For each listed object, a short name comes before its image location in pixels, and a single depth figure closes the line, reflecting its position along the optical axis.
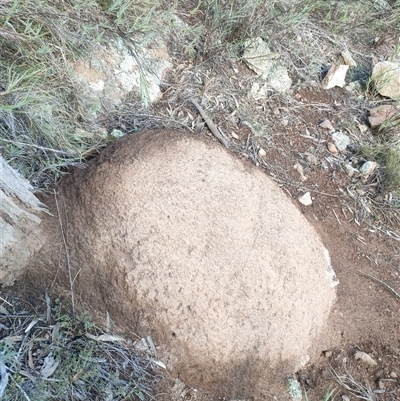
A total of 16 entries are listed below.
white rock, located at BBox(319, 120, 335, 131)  2.96
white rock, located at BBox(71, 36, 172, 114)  2.34
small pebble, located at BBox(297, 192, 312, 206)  2.56
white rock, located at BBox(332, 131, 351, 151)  2.90
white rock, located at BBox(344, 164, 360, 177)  2.79
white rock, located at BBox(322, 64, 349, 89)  3.18
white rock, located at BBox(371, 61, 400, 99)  3.18
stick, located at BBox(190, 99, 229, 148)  2.52
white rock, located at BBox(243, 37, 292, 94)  2.96
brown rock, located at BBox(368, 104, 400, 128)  3.02
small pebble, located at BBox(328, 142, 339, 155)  2.86
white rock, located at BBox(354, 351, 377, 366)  2.02
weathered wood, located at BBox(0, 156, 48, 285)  1.69
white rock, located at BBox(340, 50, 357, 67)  3.34
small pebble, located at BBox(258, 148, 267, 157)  2.65
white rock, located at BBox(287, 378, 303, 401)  1.88
